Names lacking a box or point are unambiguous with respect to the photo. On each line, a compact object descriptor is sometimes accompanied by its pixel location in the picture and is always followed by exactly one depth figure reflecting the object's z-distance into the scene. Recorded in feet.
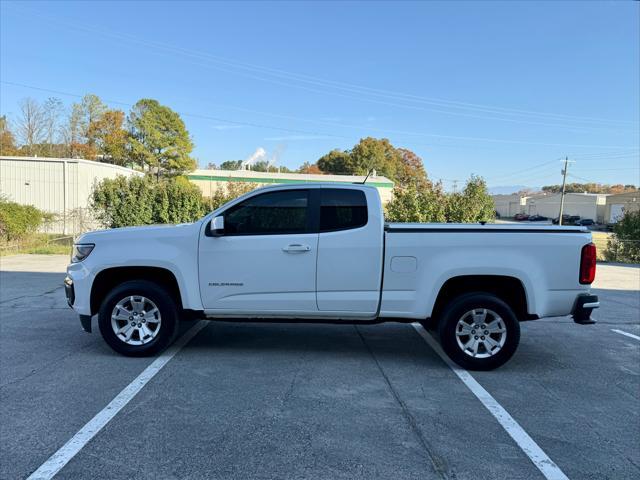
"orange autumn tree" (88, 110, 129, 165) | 196.54
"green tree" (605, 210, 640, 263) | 66.49
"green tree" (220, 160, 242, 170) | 375.08
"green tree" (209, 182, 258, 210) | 76.51
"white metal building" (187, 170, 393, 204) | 201.16
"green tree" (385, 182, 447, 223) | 62.49
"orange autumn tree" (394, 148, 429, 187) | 304.30
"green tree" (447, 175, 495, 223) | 64.18
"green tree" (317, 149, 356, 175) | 281.95
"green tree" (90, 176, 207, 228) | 67.77
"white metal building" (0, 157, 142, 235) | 92.22
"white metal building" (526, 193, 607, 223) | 253.44
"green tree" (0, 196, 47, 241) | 53.47
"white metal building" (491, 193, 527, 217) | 336.29
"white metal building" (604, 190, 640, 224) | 215.92
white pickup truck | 16.39
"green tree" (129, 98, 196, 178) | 186.37
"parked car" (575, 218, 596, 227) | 233.96
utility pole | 192.01
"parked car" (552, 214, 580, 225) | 220.92
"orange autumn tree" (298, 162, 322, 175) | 308.26
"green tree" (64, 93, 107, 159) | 194.29
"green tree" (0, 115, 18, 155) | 172.45
